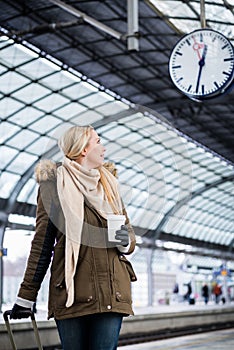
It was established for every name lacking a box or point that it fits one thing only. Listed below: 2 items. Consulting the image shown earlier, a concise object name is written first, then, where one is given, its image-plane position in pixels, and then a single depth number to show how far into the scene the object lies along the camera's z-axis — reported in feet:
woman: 12.84
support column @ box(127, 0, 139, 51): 53.89
